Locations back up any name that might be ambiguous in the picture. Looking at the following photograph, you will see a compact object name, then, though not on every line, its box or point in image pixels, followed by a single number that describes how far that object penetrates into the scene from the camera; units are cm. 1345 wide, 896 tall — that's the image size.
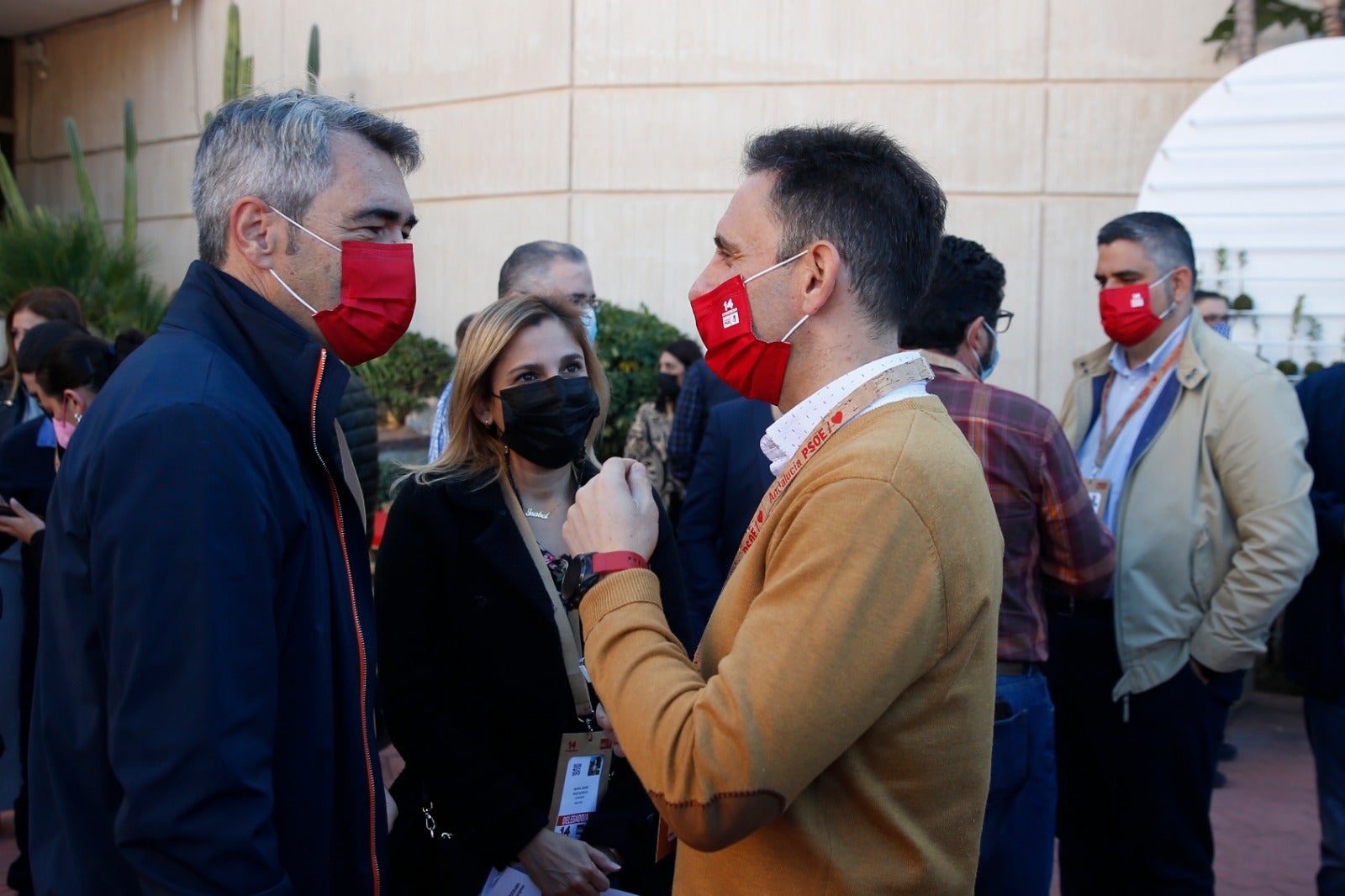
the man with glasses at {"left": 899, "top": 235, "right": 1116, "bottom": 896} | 301
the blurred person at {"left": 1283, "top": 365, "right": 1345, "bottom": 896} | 376
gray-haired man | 153
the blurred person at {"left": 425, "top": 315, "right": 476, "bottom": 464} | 416
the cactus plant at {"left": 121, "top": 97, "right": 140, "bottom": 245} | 1174
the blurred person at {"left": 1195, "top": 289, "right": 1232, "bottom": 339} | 625
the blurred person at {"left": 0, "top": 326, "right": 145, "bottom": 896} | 402
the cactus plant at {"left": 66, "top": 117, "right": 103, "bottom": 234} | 1161
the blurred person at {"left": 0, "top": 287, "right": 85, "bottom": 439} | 545
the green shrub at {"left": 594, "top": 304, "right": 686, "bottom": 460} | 882
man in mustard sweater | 146
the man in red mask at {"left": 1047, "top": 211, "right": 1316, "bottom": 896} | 361
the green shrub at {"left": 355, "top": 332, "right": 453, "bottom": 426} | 1046
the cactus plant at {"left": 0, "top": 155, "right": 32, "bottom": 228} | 1057
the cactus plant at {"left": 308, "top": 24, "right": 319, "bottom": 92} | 1066
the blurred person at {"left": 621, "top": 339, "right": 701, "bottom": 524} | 695
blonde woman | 251
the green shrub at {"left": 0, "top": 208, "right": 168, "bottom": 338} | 974
